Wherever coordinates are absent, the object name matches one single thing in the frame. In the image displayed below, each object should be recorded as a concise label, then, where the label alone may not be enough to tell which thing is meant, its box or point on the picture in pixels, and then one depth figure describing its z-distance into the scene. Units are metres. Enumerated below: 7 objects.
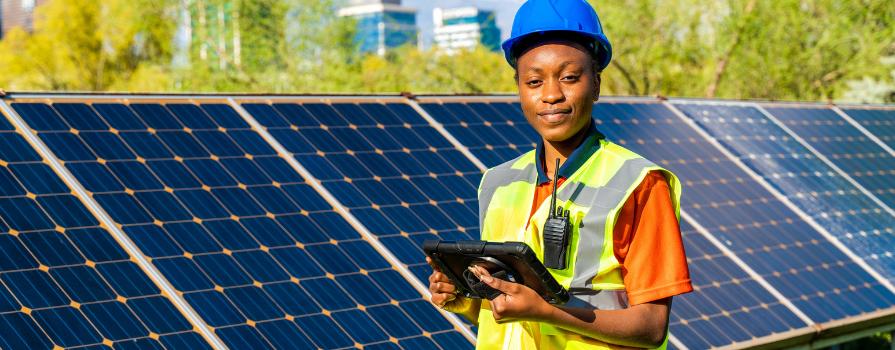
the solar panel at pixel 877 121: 13.60
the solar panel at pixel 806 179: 10.38
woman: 3.36
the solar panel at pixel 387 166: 7.91
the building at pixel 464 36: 41.97
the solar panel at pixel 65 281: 5.73
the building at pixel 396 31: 38.59
